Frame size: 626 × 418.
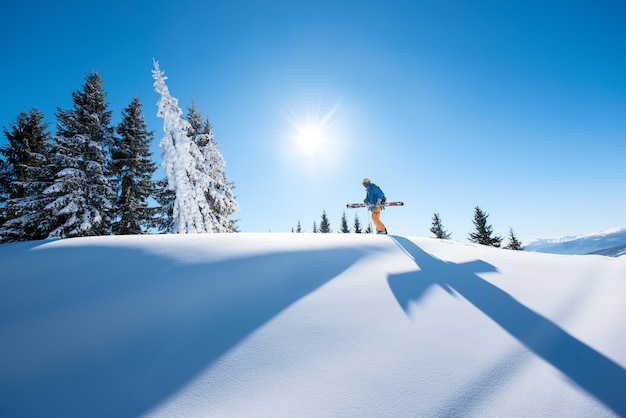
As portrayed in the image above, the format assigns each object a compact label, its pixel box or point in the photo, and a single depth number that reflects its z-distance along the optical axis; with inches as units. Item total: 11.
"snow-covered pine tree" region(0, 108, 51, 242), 459.2
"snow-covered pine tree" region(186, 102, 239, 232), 594.9
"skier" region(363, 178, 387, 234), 329.1
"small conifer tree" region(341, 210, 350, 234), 1676.3
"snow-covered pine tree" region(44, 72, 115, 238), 454.9
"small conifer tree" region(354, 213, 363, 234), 1598.3
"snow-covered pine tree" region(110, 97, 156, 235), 554.9
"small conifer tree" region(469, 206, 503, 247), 1022.4
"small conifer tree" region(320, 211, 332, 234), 1628.9
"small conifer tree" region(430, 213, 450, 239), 1189.7
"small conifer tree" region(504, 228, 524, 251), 1010.5
